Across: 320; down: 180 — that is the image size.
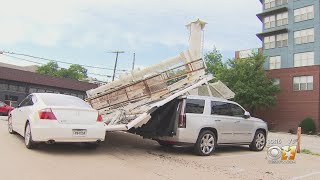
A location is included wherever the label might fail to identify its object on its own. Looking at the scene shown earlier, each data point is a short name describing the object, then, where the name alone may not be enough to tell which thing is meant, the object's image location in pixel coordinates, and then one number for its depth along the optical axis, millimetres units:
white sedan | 8734
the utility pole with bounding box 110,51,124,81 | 55119
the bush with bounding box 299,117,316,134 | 38375
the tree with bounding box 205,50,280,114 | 40625
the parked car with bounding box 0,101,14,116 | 31828
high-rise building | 40781
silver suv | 10555
